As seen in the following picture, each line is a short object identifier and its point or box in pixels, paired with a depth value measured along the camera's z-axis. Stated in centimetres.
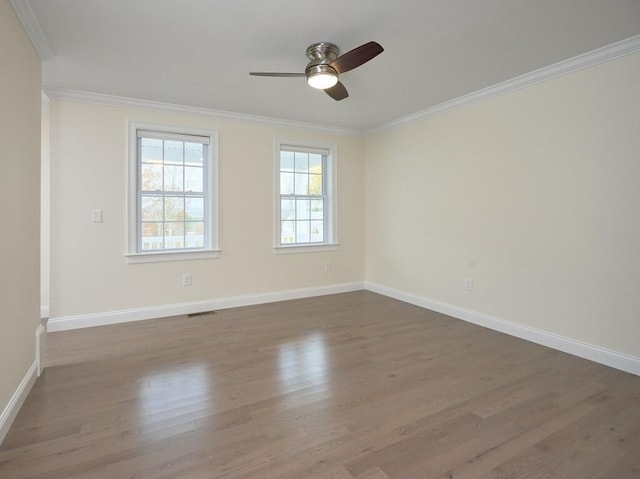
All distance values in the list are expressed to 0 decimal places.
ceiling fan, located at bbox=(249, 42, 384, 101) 241
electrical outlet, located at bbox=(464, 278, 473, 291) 386
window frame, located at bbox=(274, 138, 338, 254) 476
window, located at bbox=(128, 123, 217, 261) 396
